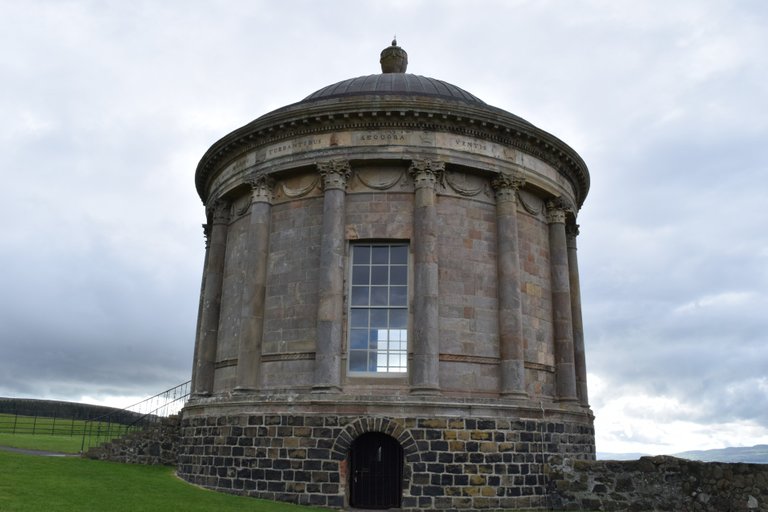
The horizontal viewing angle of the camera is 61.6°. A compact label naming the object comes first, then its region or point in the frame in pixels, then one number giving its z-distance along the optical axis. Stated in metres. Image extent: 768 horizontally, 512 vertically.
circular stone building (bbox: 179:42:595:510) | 16.72
